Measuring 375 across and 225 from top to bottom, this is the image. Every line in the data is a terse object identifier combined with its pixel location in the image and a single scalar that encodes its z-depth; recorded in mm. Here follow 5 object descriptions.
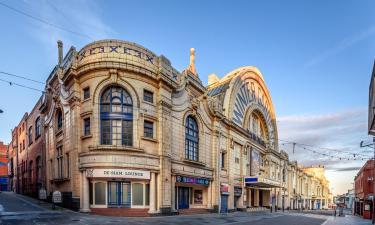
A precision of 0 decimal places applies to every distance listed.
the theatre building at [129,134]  19719
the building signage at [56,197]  19914
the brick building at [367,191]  33812
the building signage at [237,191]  34875
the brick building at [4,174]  54469
